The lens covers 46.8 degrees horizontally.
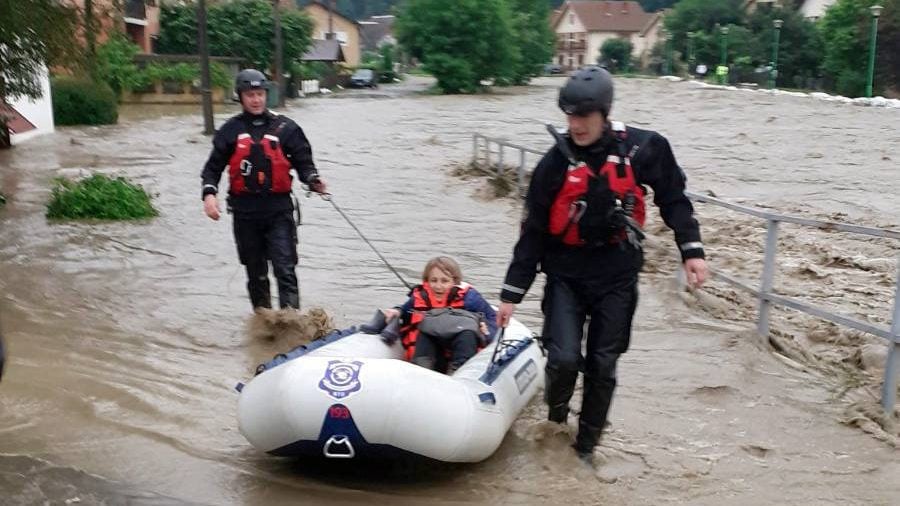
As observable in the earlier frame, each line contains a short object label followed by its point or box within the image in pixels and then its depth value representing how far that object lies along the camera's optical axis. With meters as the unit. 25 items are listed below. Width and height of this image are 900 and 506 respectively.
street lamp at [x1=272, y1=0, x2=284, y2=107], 40.03
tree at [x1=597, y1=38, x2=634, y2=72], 93.50
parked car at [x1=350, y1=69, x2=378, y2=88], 65.75
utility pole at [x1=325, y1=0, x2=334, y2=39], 83.94
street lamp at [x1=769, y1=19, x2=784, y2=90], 52.69
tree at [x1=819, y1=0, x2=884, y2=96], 54.69
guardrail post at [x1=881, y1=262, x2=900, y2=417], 5.74
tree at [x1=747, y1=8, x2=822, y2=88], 65.31
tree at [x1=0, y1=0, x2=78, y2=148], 10.20
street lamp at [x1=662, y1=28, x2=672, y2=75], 77.75
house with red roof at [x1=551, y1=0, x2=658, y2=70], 111.12
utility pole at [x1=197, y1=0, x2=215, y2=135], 25.57
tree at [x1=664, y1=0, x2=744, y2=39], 79.69
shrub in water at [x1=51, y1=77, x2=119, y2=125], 27.94
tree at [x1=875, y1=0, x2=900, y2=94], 51.94
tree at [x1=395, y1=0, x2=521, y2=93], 55.84
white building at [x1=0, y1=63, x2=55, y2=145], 21.73
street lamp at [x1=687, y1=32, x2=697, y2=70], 74.71
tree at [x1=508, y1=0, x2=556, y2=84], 64.19
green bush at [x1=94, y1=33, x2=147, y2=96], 36.47
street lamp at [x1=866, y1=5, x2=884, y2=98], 42.76
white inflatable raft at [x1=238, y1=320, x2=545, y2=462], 4.56
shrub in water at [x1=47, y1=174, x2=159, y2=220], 12.48
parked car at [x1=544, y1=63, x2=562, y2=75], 93.12
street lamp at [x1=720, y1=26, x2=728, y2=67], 66.60
